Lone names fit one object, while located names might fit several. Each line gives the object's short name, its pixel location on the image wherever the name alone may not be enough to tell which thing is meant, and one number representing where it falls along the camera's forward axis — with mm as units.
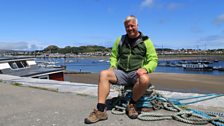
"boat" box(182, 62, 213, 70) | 39371
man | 2771
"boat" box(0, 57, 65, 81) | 11720
